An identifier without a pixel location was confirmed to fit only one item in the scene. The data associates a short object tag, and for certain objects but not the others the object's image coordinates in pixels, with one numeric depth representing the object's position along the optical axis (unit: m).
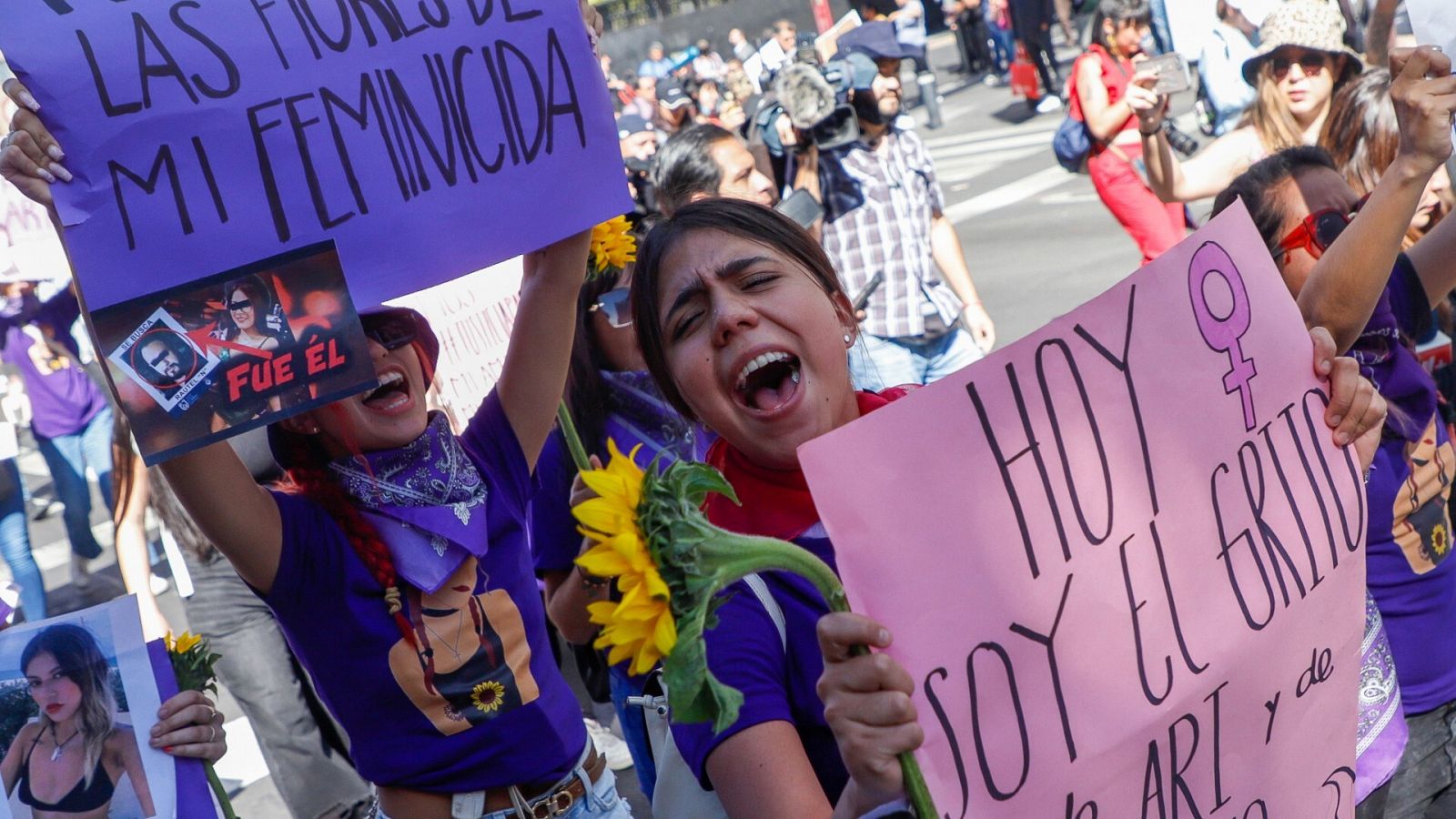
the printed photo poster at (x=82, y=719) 2.08
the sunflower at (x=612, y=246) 3.19
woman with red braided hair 2.31
